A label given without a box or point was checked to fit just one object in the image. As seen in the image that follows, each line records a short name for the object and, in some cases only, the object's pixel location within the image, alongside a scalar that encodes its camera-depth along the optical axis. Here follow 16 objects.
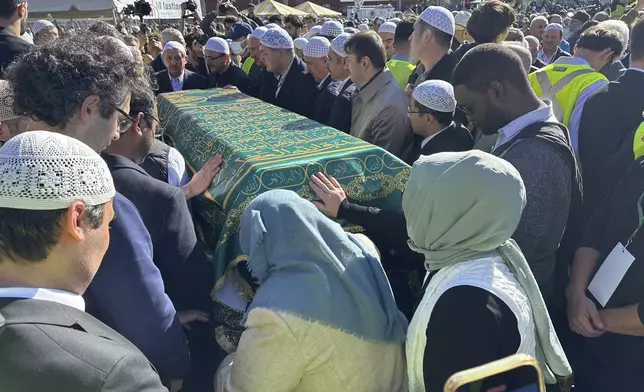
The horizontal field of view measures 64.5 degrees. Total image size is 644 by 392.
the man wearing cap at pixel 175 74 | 5.29
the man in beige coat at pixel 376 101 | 3.06
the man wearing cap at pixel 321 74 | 4.00
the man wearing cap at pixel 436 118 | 2.74
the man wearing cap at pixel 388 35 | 6.81
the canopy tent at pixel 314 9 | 24.90
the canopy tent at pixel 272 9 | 21.66
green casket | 1.99
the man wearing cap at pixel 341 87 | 3.55
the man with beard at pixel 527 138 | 2.02
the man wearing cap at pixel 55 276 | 0.97
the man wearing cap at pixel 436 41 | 3.74
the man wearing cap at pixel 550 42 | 7.39
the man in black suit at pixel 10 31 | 3.33
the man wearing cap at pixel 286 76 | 4.40
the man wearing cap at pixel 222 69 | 5.55
